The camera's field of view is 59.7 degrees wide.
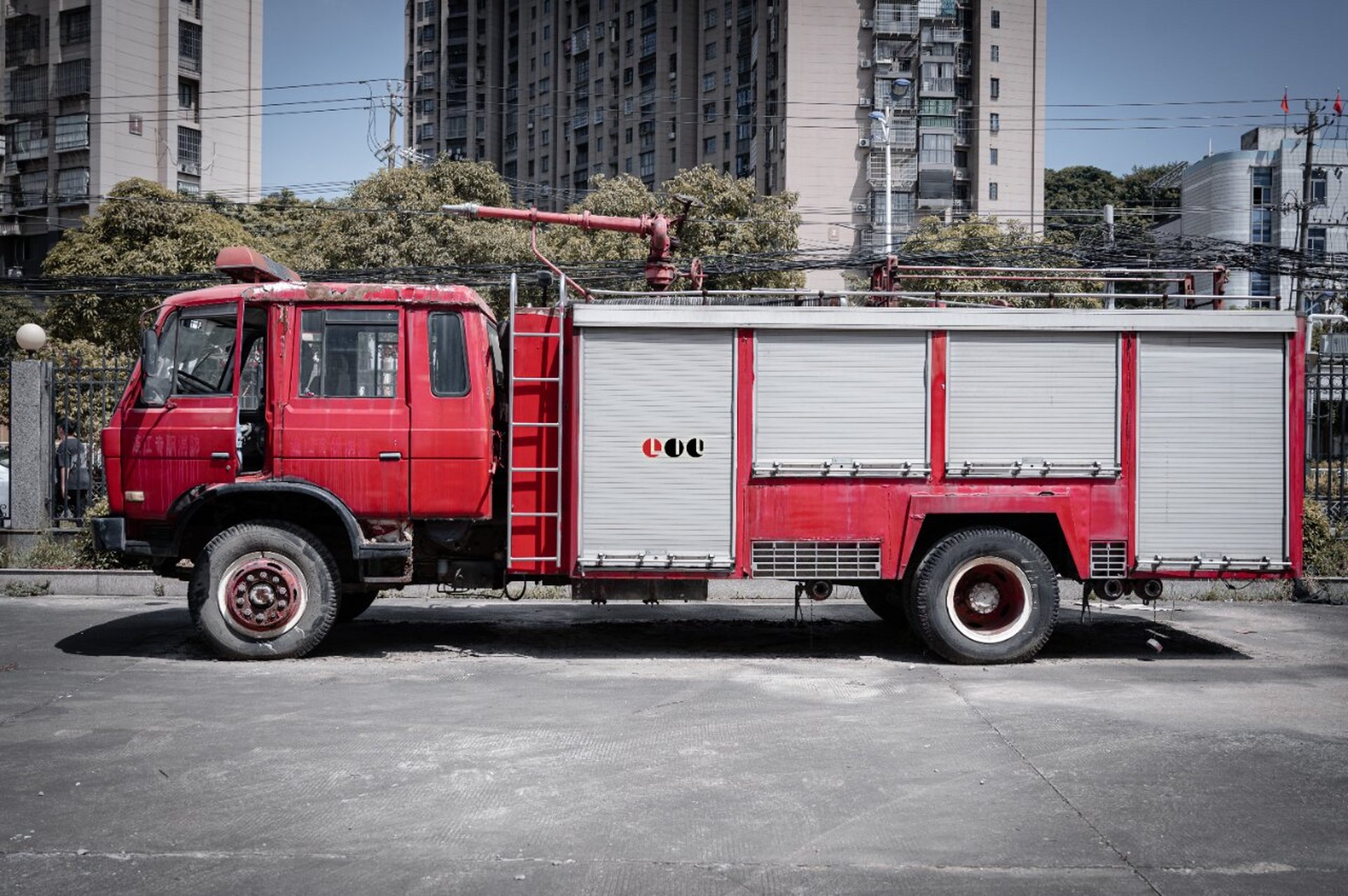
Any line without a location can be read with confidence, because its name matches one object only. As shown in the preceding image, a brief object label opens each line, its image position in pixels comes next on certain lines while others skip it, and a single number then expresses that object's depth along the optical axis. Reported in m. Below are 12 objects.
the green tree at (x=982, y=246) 27.86
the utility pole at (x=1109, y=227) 26.23
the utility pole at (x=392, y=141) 46.69
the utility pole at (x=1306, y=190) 35.47
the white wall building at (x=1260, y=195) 73.25
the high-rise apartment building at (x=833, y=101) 71.44
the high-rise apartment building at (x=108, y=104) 58.66
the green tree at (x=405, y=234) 35.22
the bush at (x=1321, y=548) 14.04
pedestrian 14.88
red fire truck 9.08
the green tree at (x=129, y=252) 34.66
